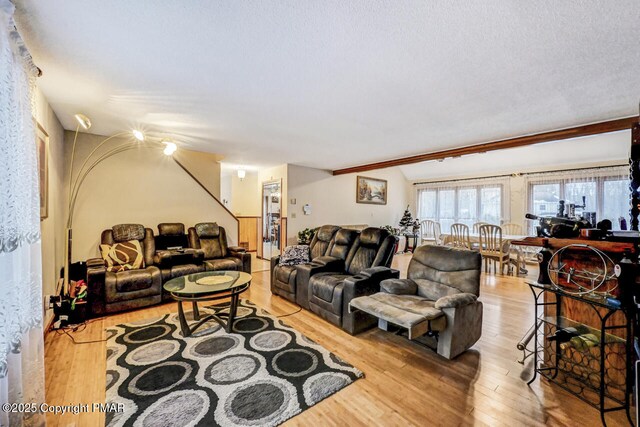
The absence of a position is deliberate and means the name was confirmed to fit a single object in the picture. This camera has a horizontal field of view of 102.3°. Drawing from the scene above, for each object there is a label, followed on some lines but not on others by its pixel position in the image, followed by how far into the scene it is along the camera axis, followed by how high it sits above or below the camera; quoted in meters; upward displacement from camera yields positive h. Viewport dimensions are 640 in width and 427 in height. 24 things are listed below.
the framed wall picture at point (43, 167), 2.51 +0.45
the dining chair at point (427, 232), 7.91 -0.67
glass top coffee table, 2.66 -0.83
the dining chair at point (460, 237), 5.60 -0.58
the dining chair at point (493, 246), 5.21 -0.73
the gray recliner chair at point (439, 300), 2.14 -0.85
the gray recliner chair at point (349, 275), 2.84 -0.83
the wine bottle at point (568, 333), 1.85 -0.88
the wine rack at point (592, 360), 1.63 -1.11
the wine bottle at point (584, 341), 1.77 -0.91
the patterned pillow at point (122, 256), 3.56 -0.65
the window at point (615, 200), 5.23 +0.23
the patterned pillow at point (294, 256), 3.98 -0.71
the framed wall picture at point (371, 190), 7.59 +0.62
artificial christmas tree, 8.55 -0.41
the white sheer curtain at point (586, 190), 5.26 +0.46
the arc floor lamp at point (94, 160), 3.21 +0.77
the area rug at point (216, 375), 1.69 -1.33
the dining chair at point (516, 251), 5.35 -0.87
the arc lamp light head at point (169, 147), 3.77 +0.94
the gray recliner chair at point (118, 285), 3.17 -0.97
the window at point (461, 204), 7.14 +0.21
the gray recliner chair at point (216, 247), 4.43 -0.65
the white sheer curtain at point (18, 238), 1.26 -0.16
